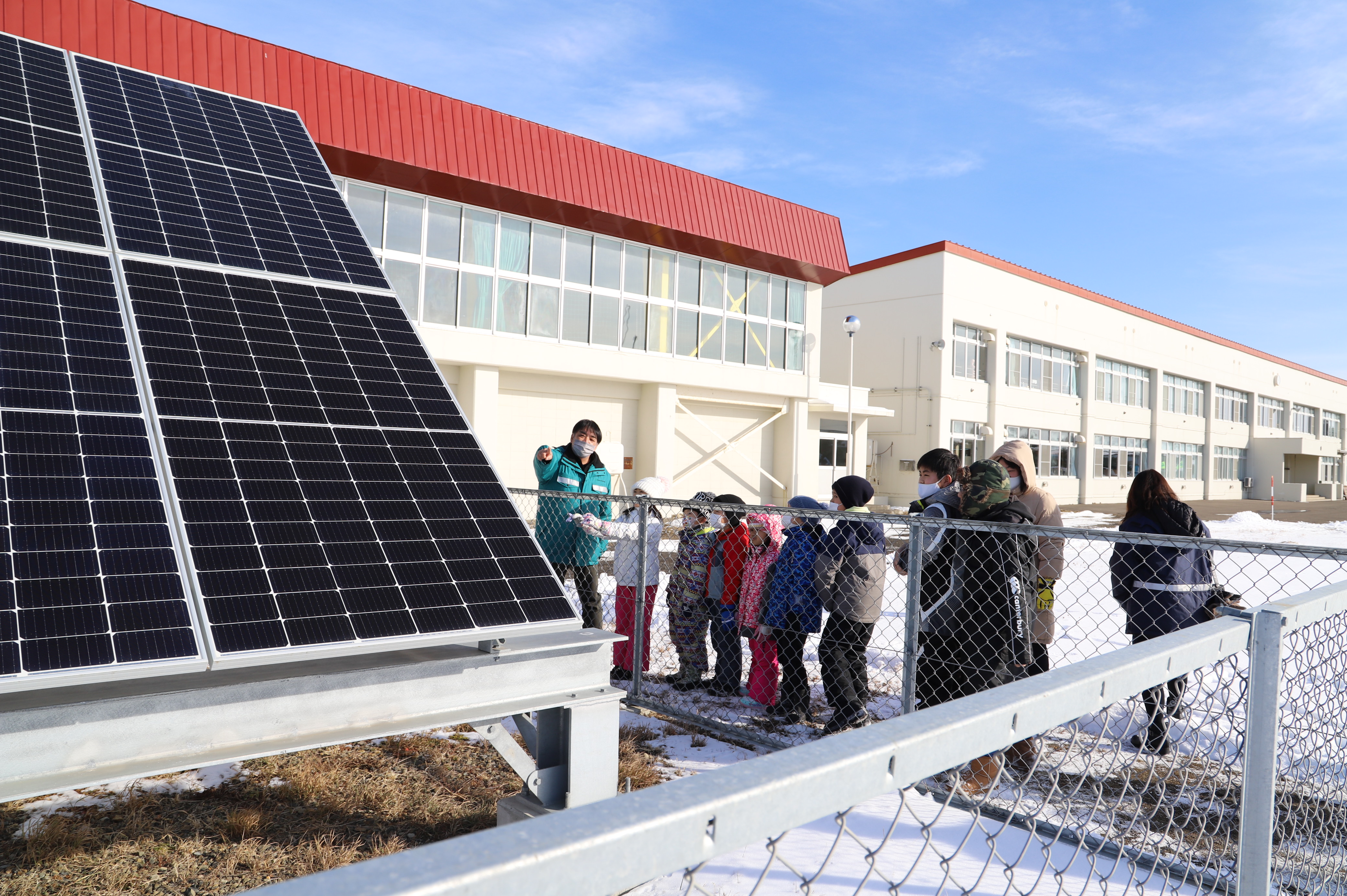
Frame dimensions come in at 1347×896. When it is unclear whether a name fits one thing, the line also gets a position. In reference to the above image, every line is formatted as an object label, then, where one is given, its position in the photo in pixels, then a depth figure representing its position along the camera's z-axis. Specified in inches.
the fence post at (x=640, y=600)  227.0
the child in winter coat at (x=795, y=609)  218.2
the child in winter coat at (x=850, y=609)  203.0
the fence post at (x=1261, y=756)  78.0
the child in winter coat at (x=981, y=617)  181.0
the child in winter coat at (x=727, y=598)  246.4
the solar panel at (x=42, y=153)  158.4
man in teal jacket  261.1
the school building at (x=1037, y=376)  1163.9
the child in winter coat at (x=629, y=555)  248.4
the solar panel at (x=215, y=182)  177.2
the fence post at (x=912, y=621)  175.0
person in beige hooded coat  217.0
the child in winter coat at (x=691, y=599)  251.8
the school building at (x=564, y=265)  579.2
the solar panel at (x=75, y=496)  94.1
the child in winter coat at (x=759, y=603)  231.9
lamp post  876.6
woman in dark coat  209.0
